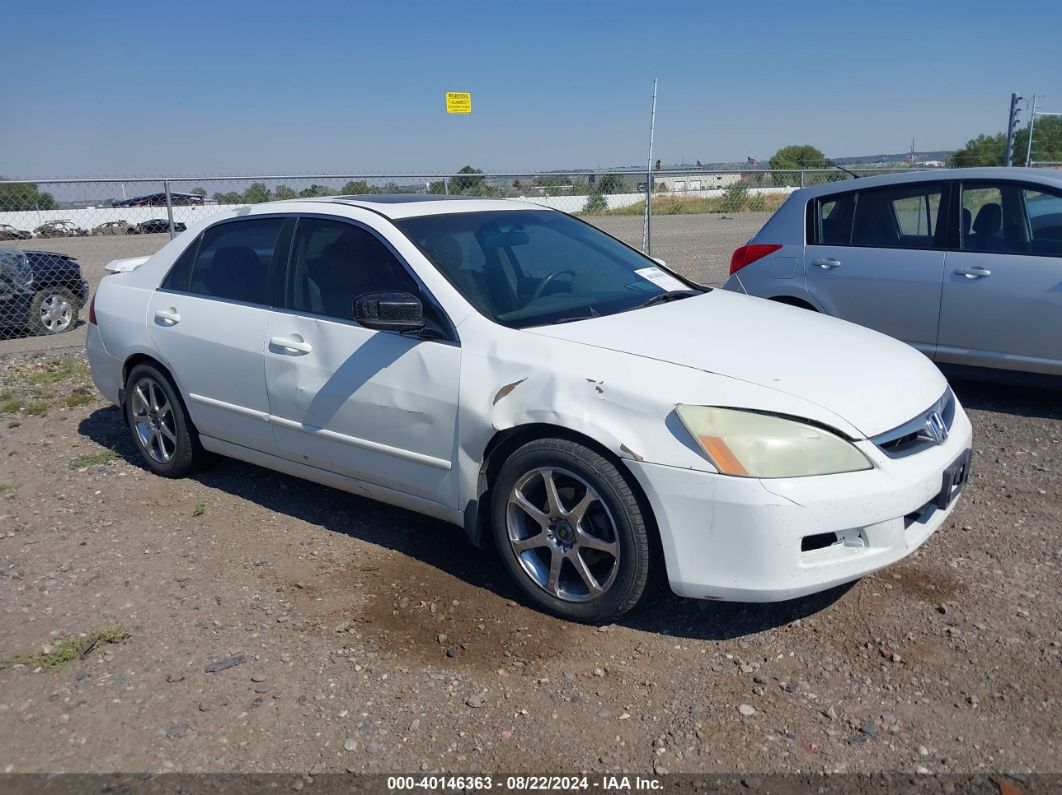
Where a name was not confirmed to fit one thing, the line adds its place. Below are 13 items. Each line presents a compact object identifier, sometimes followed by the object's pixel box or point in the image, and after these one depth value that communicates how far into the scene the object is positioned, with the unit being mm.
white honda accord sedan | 3242
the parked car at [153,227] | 14553
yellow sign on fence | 14320
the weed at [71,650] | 3531
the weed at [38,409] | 7285
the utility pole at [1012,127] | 14969
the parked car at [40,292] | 10508
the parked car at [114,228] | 15422
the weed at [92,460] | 5910
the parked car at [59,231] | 14972
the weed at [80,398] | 7492
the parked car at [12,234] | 13712
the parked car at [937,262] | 6031
